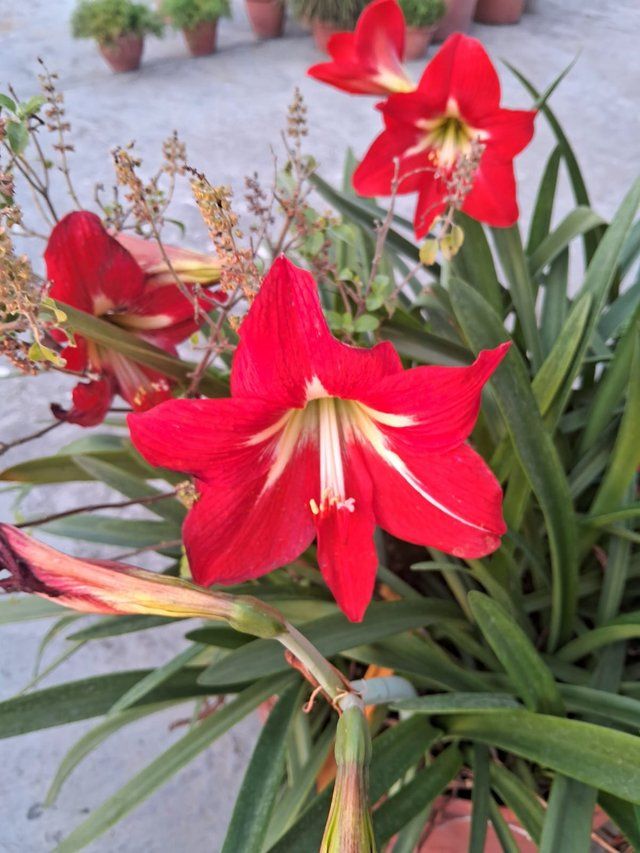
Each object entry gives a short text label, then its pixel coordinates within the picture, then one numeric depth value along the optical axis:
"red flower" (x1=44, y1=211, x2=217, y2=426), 0.48
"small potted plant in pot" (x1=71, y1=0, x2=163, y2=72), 2.91
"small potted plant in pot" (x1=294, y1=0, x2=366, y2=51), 3.10
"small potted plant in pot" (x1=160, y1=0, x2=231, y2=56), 3.02
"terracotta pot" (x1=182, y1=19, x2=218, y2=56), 3.08
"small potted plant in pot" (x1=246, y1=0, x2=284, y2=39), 3.24
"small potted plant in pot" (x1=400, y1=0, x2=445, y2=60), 2.92
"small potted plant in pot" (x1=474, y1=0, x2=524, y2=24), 3.32
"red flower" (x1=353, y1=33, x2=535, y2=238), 0.61
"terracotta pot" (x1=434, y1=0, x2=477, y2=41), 3.17
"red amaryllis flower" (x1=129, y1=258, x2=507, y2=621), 0.37
